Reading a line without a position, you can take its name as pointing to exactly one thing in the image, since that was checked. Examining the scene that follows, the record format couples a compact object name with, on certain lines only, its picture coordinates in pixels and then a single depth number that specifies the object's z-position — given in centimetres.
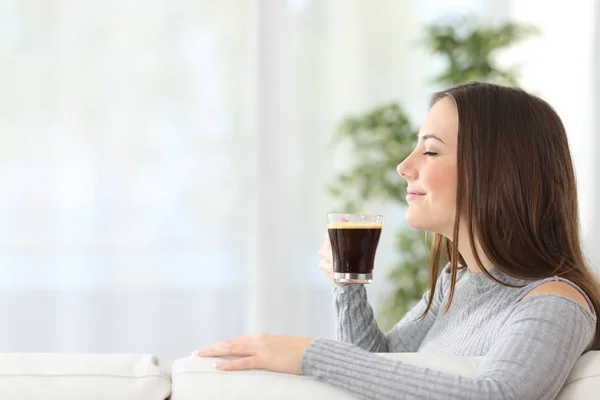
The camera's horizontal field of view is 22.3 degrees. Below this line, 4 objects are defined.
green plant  348
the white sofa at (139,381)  175
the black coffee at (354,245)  216
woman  183
